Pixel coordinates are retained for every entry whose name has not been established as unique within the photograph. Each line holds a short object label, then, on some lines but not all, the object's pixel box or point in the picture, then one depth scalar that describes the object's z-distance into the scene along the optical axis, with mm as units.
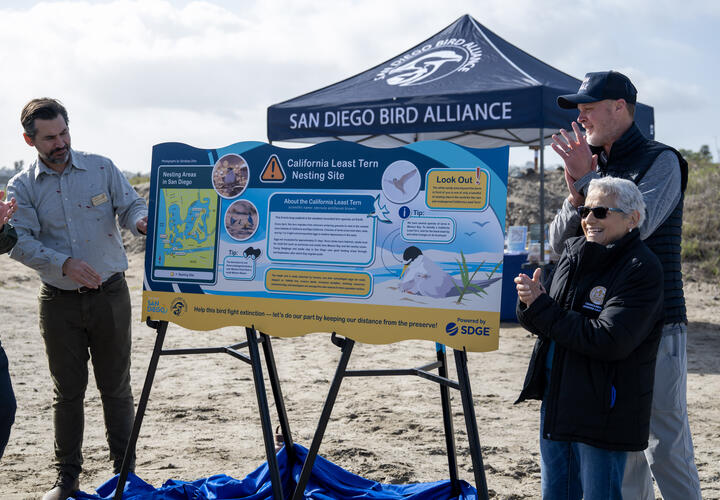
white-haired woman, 2260
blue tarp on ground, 3406
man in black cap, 2521
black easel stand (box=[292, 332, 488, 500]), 2676
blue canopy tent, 6793
